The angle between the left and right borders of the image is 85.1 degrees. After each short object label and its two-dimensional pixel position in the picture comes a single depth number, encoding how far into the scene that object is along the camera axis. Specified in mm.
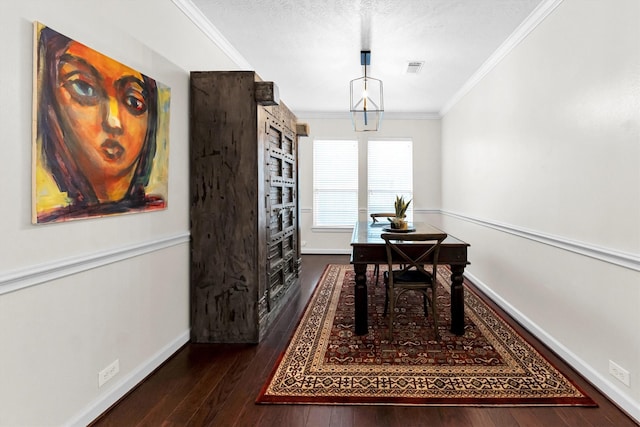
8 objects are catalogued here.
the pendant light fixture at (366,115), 3828
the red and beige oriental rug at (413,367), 2058
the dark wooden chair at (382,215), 5097
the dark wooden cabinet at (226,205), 2795
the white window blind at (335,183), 6820
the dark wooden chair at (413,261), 2793
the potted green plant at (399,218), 3623
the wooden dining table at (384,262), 2898
